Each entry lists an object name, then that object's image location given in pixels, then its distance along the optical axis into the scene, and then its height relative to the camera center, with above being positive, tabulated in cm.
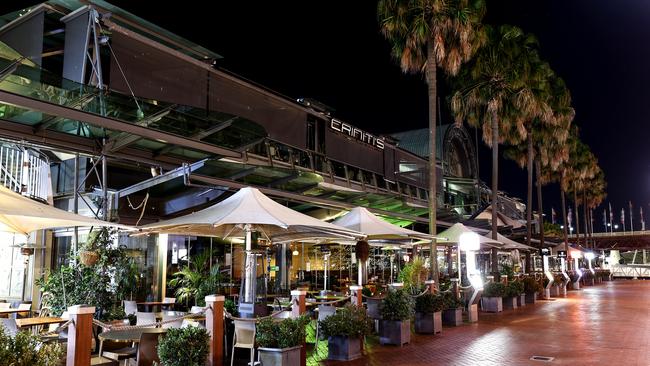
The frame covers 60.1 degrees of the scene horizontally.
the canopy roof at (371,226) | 1414 +71
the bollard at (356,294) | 1288 -93
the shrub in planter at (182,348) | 750 -125
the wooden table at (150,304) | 1264 -116
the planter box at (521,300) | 2325 -194
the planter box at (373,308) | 1462 -140
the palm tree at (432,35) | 1906 +757
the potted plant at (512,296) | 2202 -166
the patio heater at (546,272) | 2764 -96
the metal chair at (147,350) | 771 -131
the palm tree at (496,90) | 2403 +727
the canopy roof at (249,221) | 945 +58
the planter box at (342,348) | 1066 -179
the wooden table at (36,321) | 929 -112
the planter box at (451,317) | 1630 -183
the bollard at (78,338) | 638 -94
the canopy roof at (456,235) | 1958 +66
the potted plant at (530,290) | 2486 -161
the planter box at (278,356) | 870 -159
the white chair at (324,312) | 1175 -122
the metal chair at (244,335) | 926 -133
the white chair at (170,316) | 935 -108
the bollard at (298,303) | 1060 -92
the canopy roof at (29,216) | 658 +48
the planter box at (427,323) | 1452 -178
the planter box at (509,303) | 2208 -193
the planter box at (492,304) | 2053 -185
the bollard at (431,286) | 1568 -89
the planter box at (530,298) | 2486 -196
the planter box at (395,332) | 1251 -174
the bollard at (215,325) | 844 -107
